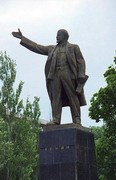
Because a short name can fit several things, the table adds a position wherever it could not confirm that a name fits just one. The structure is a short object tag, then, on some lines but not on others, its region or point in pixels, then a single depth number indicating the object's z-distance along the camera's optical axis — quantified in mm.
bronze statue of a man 10938
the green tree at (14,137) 26547
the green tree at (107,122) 20156
